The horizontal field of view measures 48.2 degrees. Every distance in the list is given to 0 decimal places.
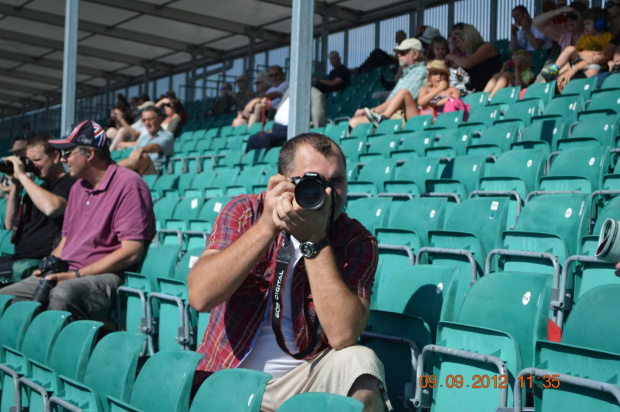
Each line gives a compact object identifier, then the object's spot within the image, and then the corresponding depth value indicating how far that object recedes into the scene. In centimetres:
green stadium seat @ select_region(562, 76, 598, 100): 637
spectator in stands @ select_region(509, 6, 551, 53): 890
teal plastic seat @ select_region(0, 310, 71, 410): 279
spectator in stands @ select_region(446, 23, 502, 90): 791
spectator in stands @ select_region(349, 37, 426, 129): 770
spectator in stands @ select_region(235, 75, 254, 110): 1266
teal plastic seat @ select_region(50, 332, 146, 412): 217
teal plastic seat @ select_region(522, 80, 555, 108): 658
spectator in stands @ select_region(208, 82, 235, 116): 1395
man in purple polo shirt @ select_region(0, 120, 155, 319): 376
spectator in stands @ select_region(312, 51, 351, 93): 1209
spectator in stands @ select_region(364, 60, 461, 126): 736
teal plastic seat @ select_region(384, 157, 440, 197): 488
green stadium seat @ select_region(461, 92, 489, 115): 720
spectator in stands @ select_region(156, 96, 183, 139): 924
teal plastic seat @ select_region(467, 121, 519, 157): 543
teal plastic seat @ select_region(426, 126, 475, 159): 567
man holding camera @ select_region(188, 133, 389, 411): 185
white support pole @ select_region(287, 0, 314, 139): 481
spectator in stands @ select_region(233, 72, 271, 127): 1019
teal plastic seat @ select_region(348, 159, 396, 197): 521
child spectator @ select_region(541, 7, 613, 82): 680
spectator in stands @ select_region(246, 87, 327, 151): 775
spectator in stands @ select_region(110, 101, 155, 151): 995
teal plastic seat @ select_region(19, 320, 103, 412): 245
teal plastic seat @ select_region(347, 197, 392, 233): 417
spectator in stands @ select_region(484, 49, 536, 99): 762
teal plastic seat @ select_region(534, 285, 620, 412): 172
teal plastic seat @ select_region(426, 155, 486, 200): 461
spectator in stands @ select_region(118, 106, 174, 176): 755
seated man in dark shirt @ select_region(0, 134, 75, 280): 464
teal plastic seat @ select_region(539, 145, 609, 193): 407
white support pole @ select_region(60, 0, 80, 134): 811
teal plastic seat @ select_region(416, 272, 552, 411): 205
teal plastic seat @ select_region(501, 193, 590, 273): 313
